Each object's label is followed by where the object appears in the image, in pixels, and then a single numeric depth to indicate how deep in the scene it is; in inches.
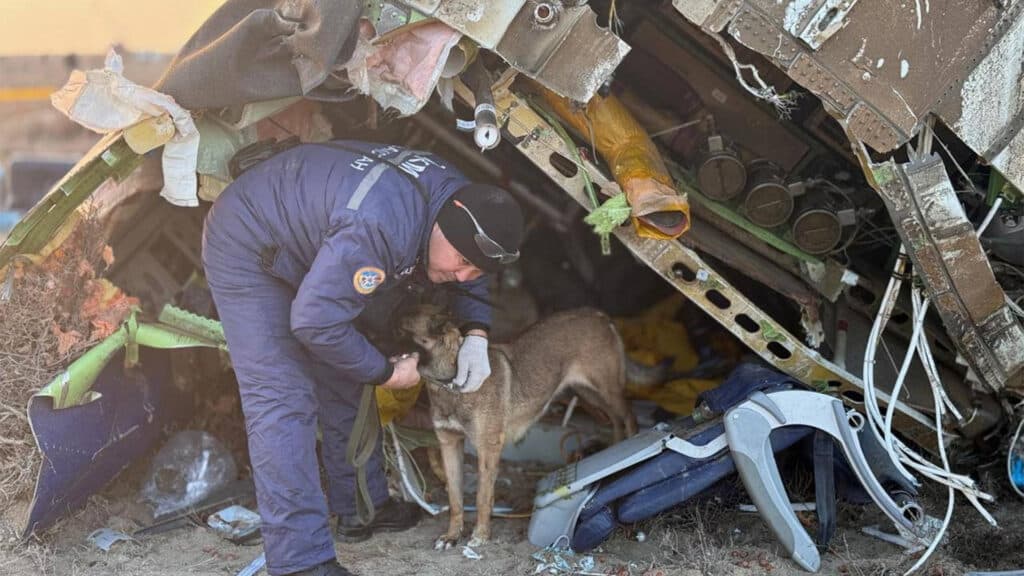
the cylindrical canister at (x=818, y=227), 185.5
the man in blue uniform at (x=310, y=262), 151.0
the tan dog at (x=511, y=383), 181.6
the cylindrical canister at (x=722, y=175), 186.7
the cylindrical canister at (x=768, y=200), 184.7
